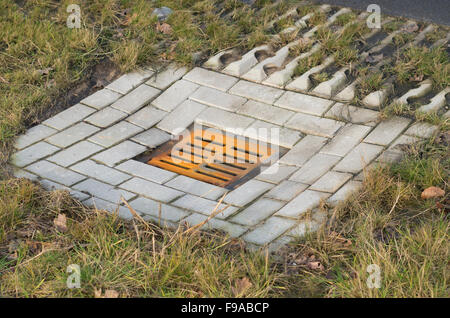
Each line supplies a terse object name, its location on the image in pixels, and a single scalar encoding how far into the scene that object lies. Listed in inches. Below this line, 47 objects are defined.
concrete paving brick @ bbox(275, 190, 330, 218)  166.1
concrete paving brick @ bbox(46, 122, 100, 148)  198.5
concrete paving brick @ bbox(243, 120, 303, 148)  194.4
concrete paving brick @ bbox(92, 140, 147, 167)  191.9
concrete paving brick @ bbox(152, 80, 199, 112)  213.8
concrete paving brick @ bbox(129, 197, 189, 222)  168.0
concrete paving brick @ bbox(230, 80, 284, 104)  210.1
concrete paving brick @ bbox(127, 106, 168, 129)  207.3
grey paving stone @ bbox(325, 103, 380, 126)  195.2
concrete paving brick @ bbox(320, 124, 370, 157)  186.5
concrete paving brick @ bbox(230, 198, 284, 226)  165.9
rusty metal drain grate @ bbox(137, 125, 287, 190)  187.0
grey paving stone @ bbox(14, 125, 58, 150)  197.2
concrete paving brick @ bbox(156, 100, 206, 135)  205.0
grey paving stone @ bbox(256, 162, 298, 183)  180.7
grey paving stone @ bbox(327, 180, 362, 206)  166.4
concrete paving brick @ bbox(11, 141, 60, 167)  190.4
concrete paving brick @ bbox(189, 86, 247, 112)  209.8
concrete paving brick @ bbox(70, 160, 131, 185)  184.2
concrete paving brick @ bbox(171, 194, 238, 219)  169.3
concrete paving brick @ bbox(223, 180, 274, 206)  173.5
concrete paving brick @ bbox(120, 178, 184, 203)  176.9
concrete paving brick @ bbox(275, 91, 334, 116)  202.1
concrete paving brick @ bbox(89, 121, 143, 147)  199.5
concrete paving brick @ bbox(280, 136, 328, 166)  186.2
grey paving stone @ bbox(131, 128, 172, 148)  199.6
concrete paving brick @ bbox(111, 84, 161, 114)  213.0
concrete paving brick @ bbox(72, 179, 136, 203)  176.2
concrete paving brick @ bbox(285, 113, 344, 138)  194.4
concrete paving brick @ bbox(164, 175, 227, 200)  177.3
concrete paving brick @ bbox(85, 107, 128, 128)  207.0
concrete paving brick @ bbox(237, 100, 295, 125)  202.1
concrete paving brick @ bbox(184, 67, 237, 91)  217.6
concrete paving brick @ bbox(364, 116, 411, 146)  186.9
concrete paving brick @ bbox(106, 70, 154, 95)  219.9
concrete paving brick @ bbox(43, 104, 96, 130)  206.1
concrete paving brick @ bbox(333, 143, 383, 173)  178.7
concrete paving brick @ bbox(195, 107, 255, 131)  201.9
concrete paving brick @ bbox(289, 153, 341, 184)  178.4
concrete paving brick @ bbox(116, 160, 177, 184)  184.5
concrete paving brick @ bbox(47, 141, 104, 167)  191.2
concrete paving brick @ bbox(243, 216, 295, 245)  158.7
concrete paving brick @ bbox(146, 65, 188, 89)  220.8
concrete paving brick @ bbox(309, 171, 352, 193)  172.2
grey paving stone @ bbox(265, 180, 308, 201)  173.0
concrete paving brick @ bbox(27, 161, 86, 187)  183.0
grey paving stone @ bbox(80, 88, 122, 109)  214.7
